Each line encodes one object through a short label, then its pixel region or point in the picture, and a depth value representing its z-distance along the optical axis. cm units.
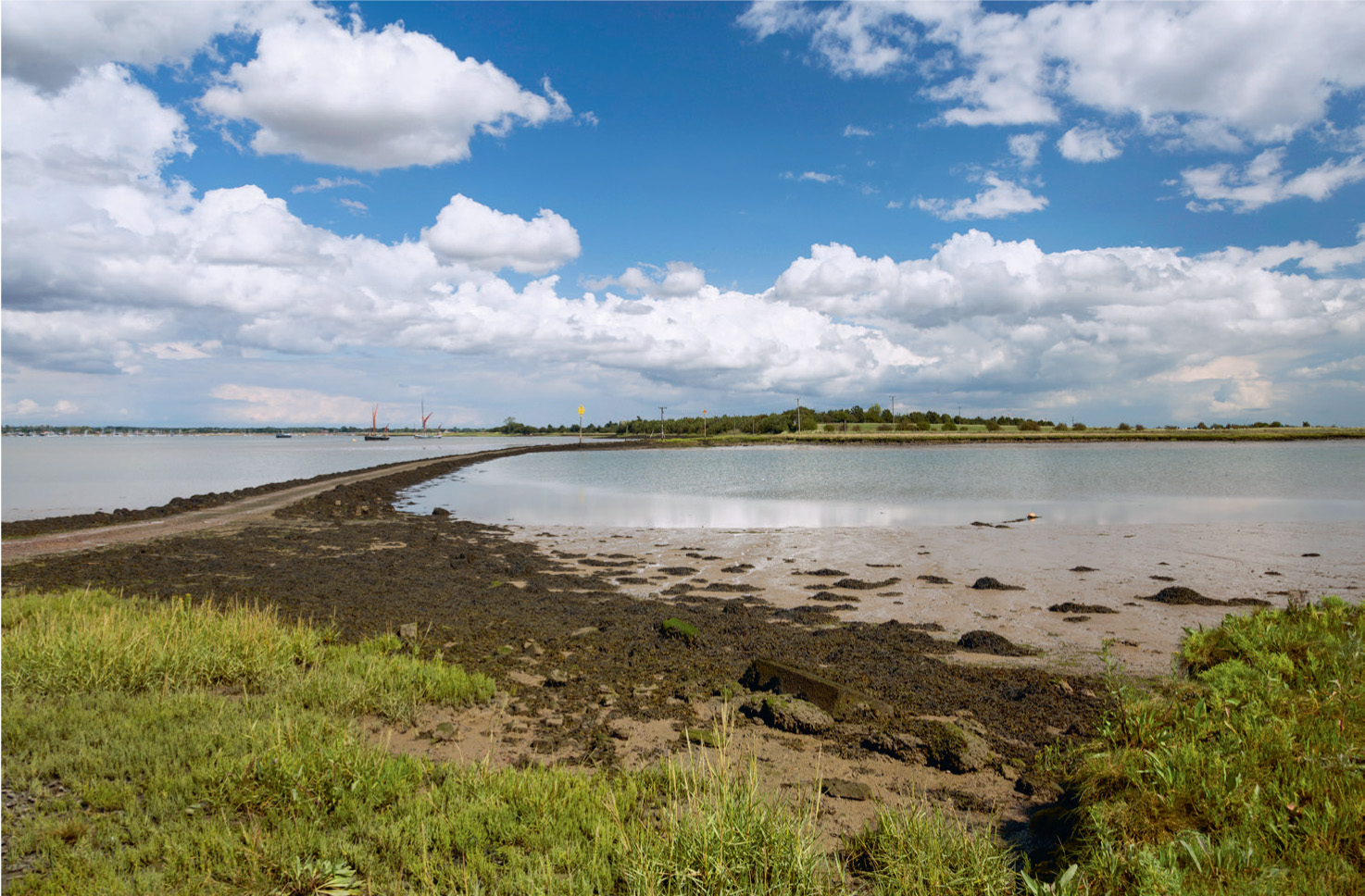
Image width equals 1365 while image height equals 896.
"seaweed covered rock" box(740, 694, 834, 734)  693
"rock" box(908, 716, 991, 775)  614
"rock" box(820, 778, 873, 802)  560
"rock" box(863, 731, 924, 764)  635
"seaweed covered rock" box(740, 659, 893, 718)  734
